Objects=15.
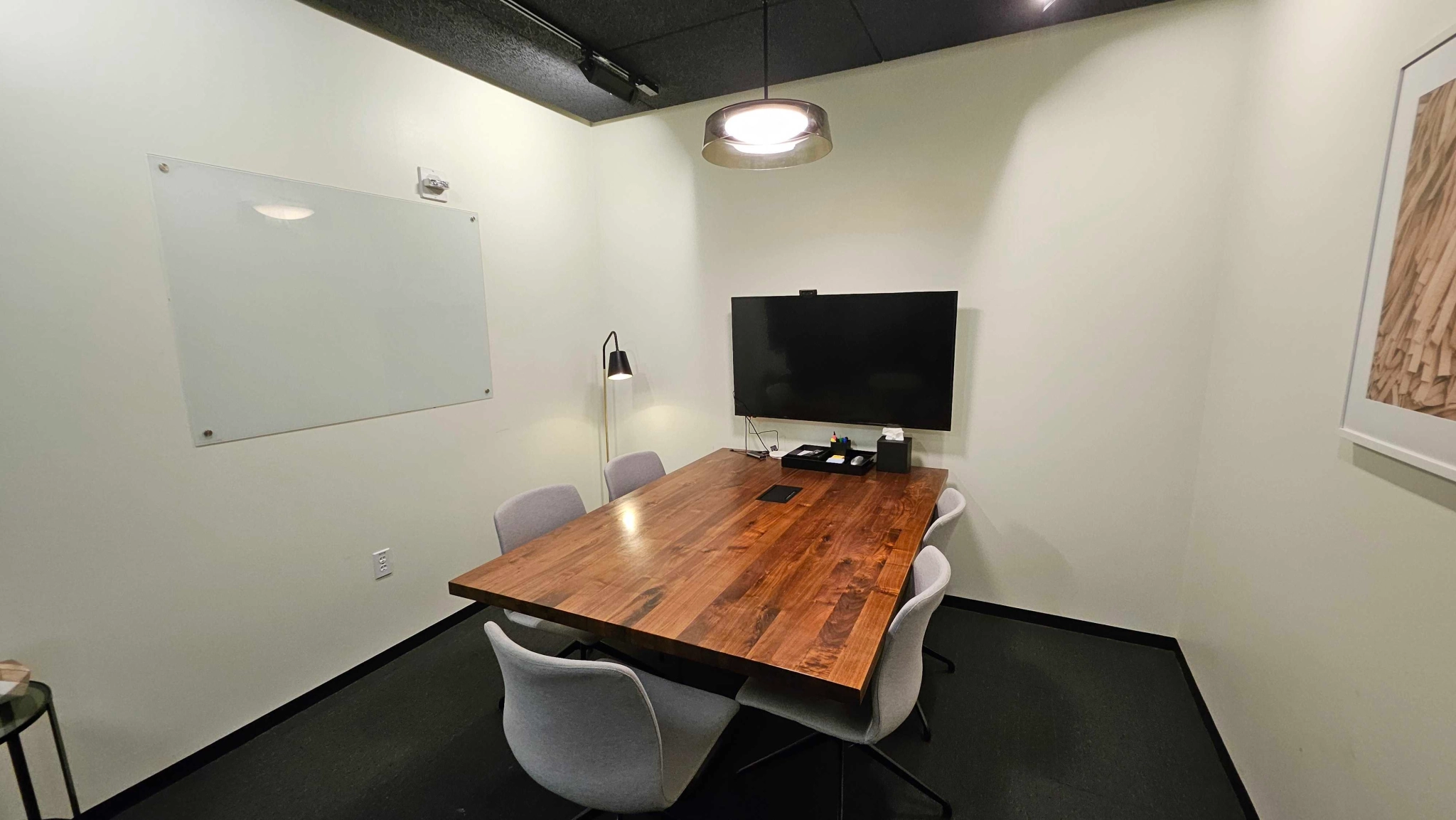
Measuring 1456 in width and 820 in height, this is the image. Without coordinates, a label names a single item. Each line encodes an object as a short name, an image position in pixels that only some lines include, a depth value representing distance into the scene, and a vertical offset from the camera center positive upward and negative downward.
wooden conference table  1.23 -0.69
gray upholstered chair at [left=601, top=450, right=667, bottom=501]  2.53 -0.64
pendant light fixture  1.60 +0.70
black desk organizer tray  2.61 -0.61
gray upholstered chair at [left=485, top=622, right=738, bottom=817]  1.05 -0.84
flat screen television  2.57 -0.08
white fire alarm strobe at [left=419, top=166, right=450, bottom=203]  2.45 +0.76
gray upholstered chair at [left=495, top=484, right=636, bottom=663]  1.92 -0.68
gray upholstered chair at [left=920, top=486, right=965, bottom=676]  1.73 -0.61
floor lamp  3.08 -0.13
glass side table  1.25 -0.90
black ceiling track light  2.40 +1.35
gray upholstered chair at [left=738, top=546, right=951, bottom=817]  1.30 -0.93
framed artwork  0.94 +0.08
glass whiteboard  1.80 +0.20
